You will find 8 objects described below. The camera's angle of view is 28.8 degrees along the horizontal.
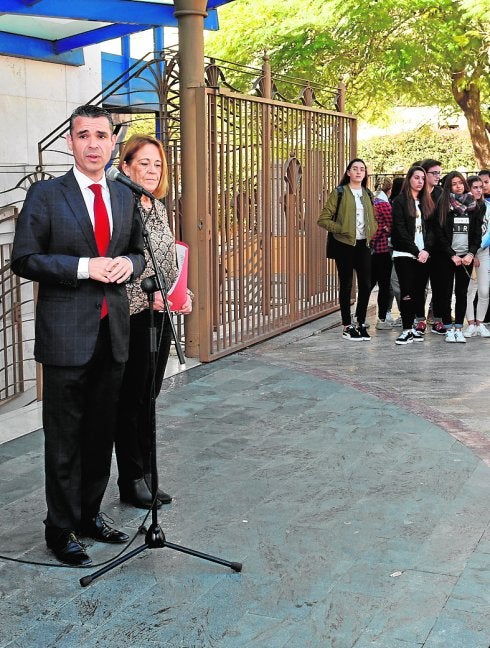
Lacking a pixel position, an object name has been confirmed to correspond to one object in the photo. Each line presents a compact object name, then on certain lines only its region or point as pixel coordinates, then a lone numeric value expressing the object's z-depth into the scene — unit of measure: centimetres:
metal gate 889
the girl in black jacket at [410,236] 992
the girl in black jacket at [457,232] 1002
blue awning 966
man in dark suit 411
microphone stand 411
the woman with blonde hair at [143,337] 486
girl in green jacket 995
